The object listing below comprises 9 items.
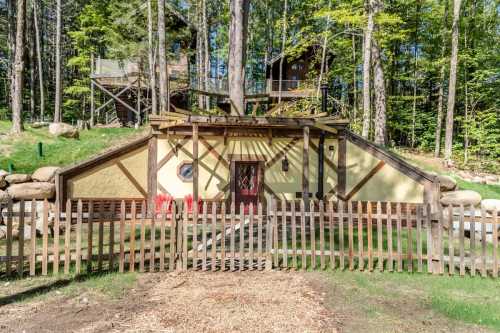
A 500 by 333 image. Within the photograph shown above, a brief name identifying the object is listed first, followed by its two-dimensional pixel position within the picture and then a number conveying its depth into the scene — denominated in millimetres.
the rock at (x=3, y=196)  9064
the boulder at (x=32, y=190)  9602
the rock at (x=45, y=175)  10227
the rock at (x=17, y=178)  9984
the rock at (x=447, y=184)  11112
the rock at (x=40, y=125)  16016
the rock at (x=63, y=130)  14812
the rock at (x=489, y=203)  10126
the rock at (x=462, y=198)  10375
